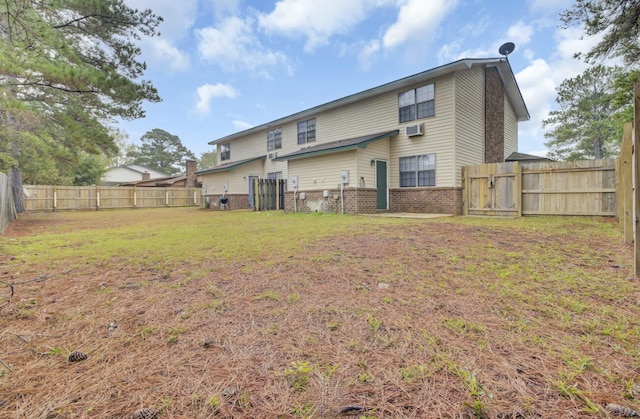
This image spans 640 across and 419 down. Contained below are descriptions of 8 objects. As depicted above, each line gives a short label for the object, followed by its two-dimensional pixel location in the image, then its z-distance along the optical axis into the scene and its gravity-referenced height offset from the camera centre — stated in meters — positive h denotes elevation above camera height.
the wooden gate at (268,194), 17.06 +0.52
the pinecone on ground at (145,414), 1.34 -0.97
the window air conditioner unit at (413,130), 12.28 +3.01
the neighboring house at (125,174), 42.97 +4.59
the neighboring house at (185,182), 29.48 +2.34
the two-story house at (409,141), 11.74 +2.65
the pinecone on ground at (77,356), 1.82 -0.96
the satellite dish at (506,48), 12.69 +6.66
